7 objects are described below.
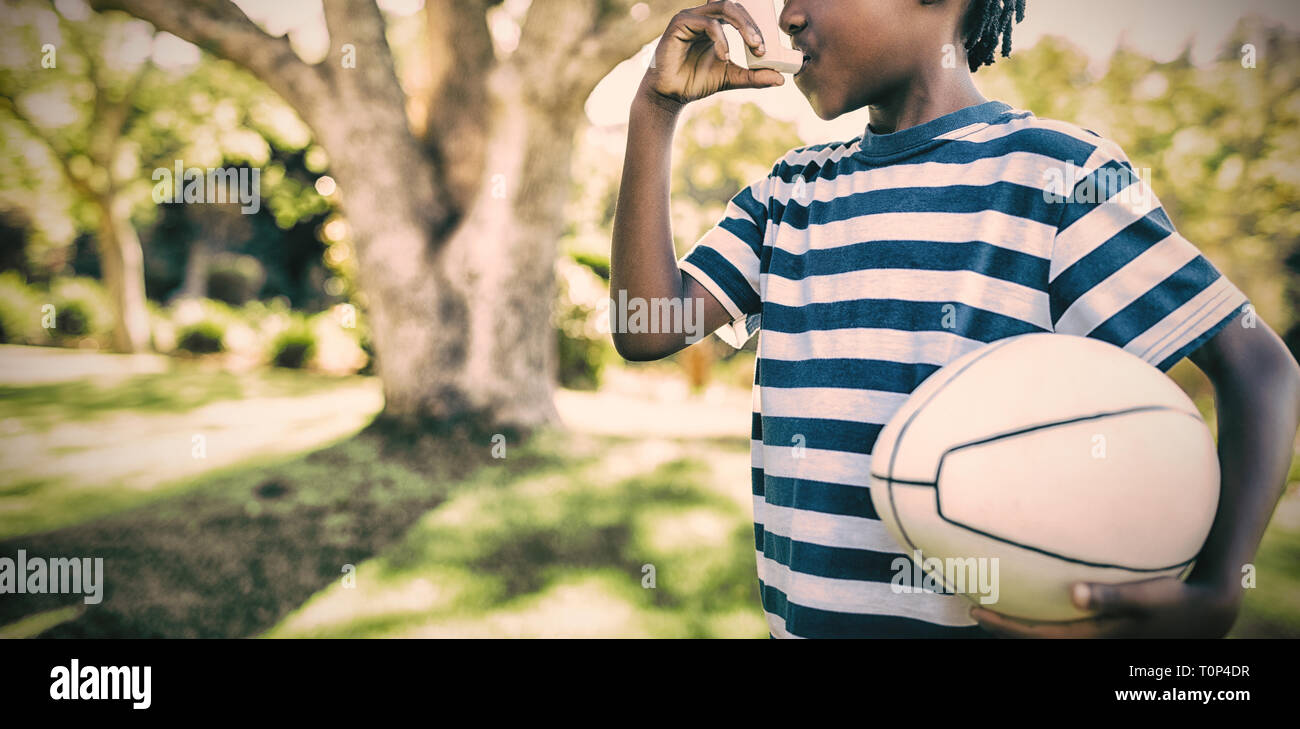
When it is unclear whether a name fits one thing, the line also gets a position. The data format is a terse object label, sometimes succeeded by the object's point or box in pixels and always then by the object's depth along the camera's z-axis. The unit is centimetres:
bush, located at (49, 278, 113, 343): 1379
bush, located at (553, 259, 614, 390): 990
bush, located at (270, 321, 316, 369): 1157
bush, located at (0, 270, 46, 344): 1305
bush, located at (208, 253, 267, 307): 1748
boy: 102
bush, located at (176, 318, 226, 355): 1278
